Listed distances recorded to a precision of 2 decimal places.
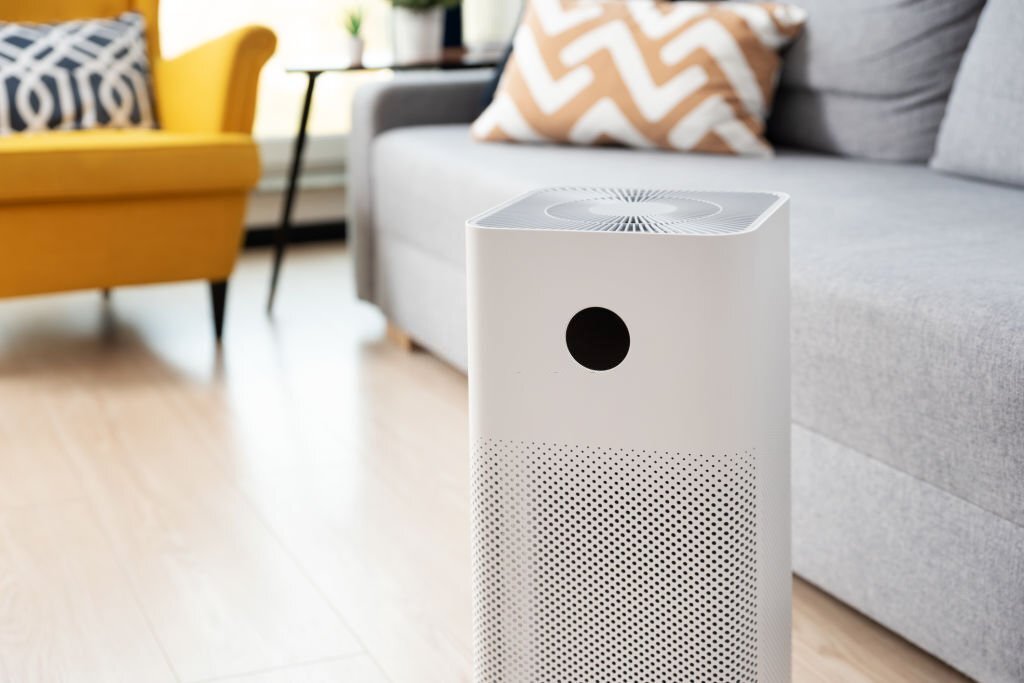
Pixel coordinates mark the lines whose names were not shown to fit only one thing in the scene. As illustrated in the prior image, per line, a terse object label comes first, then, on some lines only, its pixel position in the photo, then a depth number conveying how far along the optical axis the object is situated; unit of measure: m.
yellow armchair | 2.53
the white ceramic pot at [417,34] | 3.11
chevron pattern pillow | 2.34
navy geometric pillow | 2.85
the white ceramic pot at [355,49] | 3.04
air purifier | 1.01
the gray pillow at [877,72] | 2.19
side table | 2.85
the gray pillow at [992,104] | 1.91
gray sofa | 1.25
